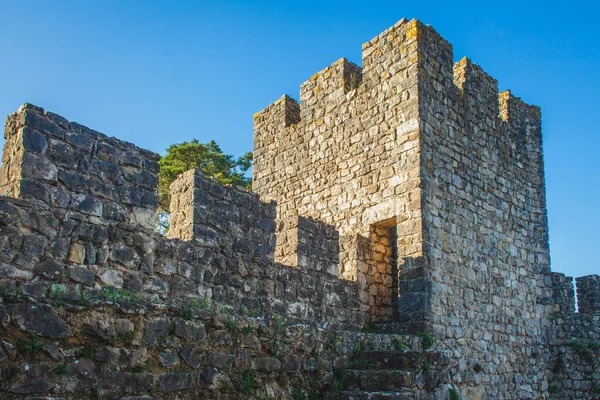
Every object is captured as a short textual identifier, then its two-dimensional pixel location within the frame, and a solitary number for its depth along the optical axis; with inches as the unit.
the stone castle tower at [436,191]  365.4
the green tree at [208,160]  781.9
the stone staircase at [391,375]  253.6
